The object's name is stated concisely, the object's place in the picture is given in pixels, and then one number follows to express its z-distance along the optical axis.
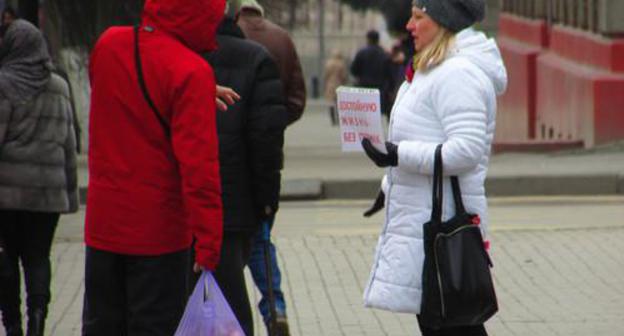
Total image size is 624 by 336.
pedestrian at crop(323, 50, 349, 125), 94.31
